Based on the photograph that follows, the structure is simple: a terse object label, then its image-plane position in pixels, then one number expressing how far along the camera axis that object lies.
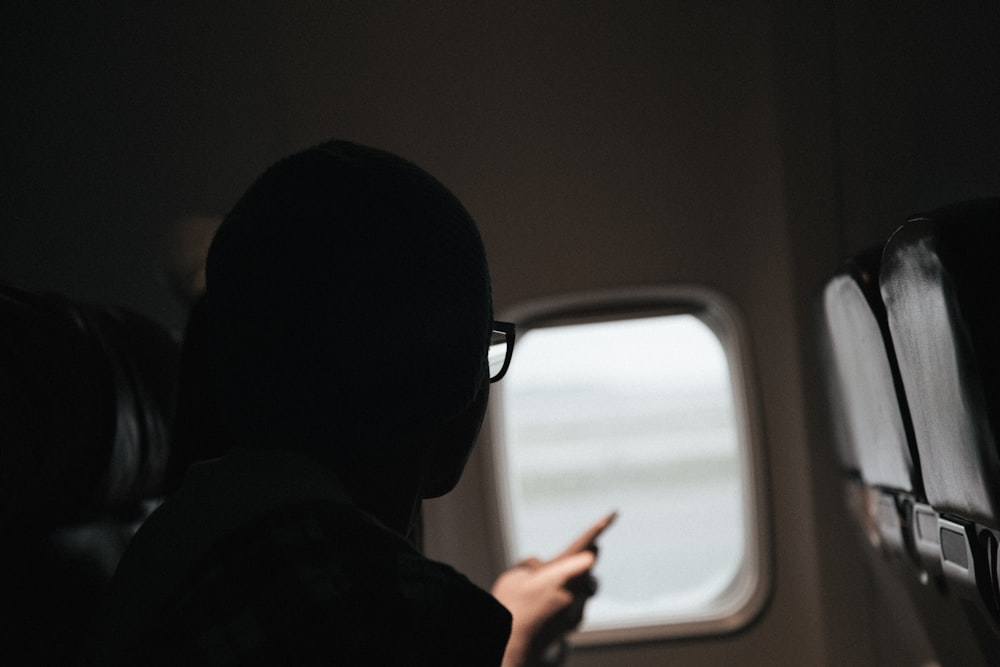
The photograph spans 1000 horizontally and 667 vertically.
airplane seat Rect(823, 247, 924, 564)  1.46
